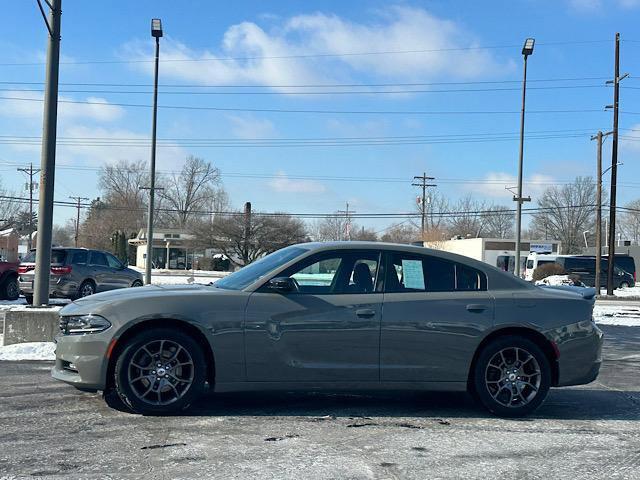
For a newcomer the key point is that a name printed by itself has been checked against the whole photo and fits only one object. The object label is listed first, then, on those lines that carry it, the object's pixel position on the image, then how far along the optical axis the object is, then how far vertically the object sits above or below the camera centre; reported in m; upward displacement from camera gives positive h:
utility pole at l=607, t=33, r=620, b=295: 34.53 +6.01
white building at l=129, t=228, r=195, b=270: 63.19 +0.44
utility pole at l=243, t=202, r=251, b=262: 47.88 +1.60
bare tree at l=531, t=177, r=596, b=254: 82.88 +6.14
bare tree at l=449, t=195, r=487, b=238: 80.25 +5.04
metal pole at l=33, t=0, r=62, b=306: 10.24 +1.43
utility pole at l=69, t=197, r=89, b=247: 84.29 +4.63
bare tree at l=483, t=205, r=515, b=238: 85.31 +5.07
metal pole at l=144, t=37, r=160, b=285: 24.45 +3.38
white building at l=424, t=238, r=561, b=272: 50.53 +1.16
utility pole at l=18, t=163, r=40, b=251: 67.62 +6.47
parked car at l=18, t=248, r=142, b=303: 17.50 -0.56
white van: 44.69 +0.42
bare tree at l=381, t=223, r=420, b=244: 73.96 +3.41
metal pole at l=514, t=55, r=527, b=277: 27.75 +4.14
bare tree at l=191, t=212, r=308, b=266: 48.06 +1.63
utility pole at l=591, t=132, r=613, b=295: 36.00 +4.37
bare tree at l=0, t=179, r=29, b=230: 74.09 +4.64
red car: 18.92 -0.86
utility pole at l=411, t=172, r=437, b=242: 67.31 +6.74
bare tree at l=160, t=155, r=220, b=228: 86.24 +7.36
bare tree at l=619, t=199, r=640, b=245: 100.66 +6.67
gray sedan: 5.74 -0.64
